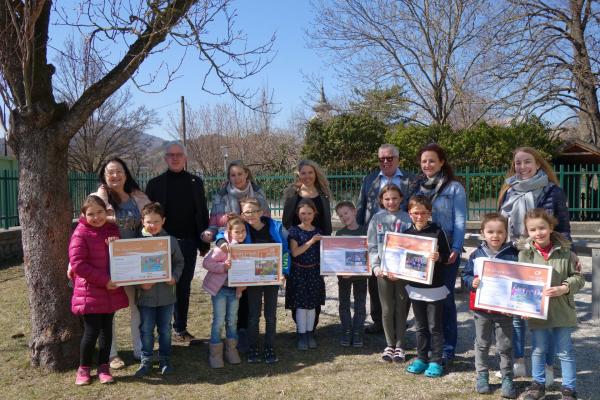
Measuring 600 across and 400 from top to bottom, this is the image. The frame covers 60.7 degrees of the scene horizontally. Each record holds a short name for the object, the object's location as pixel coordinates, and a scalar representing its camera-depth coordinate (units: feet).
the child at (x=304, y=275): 16.99
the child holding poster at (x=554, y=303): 12.76
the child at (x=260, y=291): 16.17
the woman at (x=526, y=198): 14.39
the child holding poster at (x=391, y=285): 15.94
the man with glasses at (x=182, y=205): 17.25
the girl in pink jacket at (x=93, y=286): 13.91
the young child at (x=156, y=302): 14.97
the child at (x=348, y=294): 17.30
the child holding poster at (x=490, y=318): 13.51
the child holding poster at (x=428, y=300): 14.74
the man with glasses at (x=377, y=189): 17.48
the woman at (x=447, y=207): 15.39
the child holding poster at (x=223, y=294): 15.52
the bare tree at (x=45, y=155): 14.70
